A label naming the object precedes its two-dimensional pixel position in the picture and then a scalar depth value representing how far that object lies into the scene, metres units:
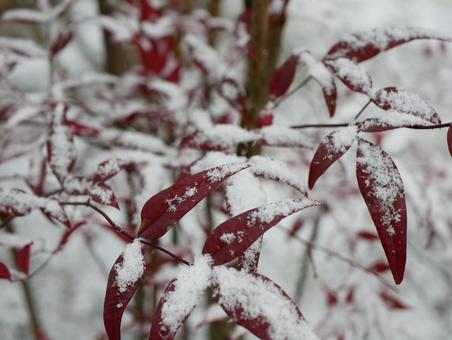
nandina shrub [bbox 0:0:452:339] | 0.34
